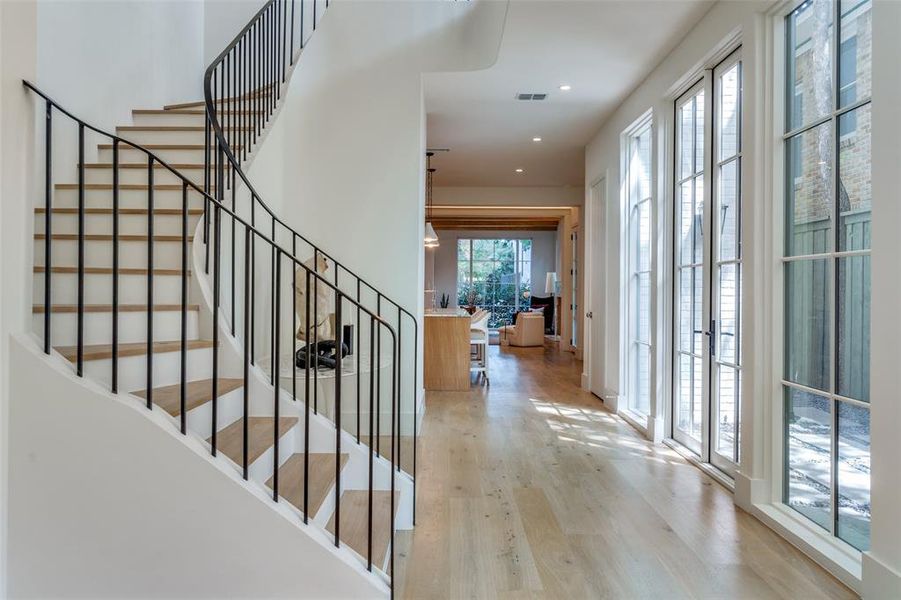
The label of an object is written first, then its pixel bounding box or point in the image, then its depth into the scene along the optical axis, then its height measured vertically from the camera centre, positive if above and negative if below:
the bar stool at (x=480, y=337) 6.88 -0.50
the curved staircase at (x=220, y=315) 1.96 -0.09
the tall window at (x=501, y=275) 14.99 +0.69
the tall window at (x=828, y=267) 2.15 +0.15
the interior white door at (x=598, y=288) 5.67 +0.13
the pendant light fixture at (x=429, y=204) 7.27 +1.62
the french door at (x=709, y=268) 3.13 +0.21
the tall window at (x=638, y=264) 4.56 +0.32
